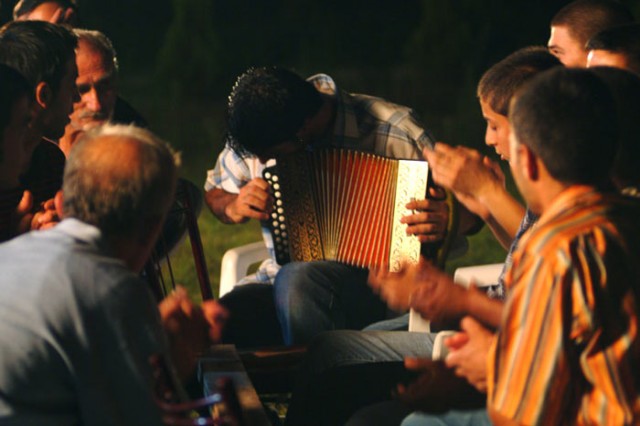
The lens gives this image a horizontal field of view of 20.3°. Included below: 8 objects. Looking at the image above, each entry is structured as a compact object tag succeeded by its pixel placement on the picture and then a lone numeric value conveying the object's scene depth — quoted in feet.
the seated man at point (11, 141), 16.76
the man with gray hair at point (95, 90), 22.35
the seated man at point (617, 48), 17.23
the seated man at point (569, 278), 10.42
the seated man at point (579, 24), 22.81
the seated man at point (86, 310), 10.43
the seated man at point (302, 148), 19.67
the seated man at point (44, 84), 18.10
